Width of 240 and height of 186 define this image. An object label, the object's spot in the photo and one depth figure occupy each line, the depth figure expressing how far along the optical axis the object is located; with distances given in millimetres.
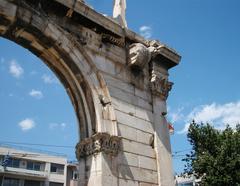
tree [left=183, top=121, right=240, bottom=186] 17000
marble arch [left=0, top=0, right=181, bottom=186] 7012
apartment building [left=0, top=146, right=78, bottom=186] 32031
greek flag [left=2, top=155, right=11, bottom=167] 31141
